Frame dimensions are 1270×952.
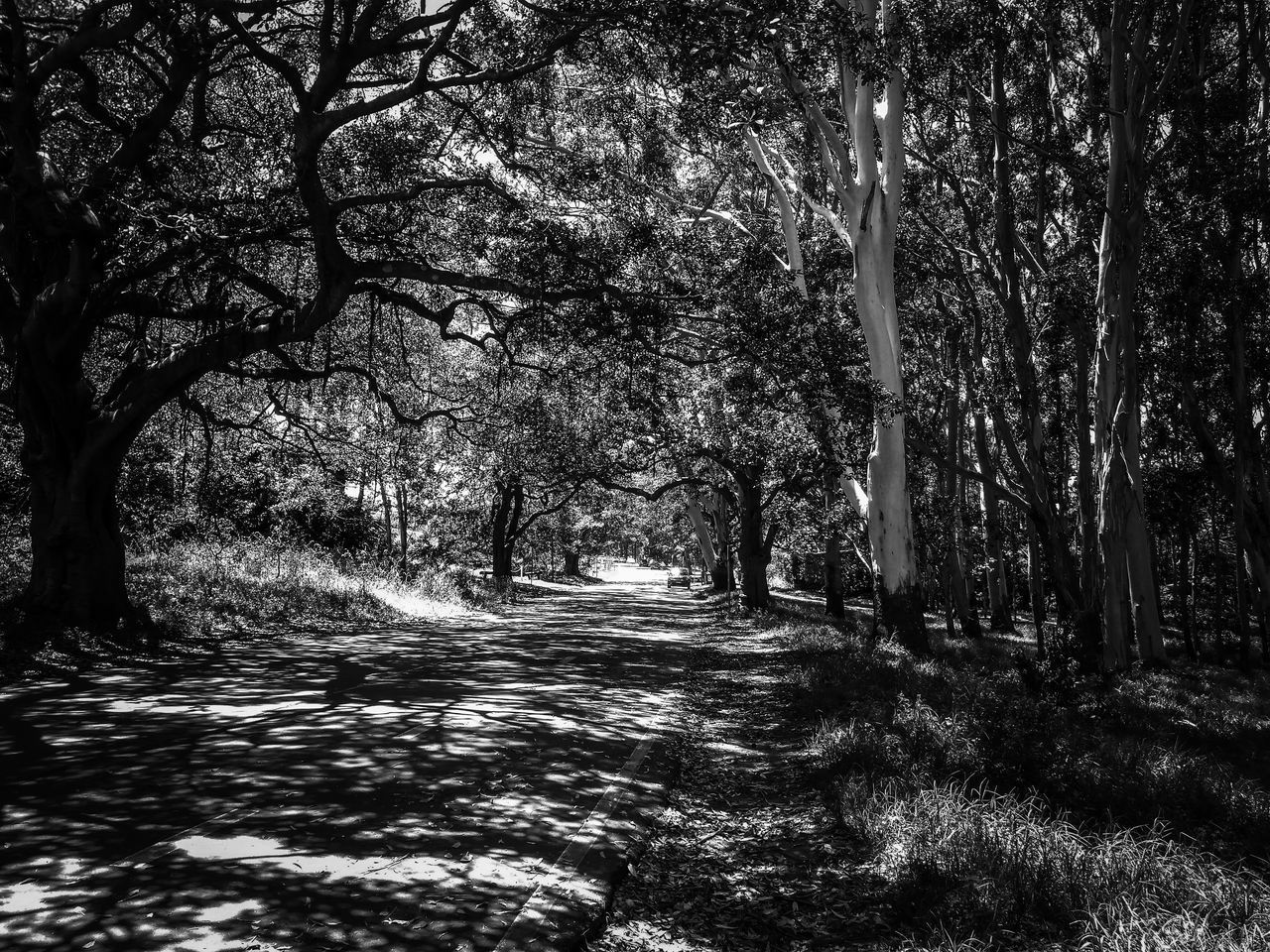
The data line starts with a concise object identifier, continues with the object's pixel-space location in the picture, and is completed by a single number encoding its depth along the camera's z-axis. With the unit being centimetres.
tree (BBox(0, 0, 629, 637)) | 1016
